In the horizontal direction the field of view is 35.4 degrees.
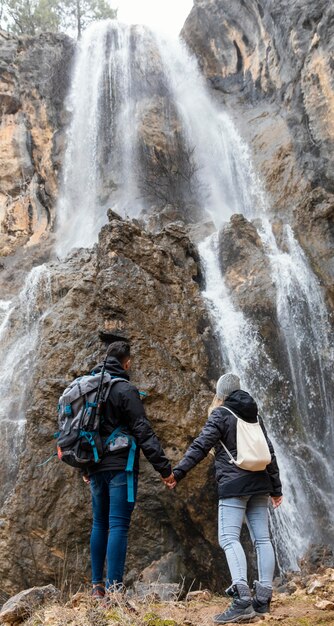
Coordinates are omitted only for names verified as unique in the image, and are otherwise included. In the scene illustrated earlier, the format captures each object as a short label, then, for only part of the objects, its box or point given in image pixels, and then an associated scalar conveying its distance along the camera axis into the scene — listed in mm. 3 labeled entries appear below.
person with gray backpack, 3830
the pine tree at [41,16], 27641
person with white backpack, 3629
